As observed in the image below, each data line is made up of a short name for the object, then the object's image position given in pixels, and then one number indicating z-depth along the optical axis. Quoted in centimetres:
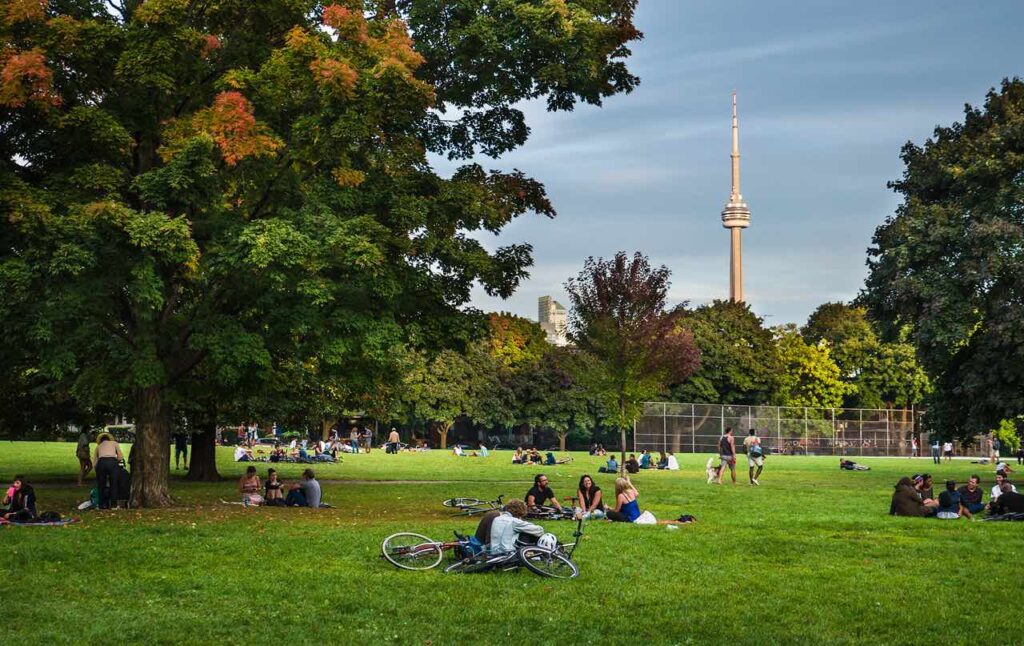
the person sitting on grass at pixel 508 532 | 1530
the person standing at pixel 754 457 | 3638
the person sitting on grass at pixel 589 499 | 2203
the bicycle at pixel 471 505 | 2398
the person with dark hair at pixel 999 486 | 2523
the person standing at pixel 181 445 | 4357
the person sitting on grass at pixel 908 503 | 2364
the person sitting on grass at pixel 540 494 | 2220
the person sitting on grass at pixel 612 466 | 4806
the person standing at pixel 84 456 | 3369
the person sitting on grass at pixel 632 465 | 4056
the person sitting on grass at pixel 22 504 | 2027
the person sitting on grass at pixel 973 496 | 2533
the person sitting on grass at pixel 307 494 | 2548
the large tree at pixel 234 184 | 2178
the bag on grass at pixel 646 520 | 2138
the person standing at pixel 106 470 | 2425
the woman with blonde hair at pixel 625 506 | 2189
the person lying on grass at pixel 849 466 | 5471
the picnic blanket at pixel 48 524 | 1991
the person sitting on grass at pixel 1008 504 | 2334
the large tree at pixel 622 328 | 3916
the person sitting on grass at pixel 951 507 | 2309
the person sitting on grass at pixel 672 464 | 5019
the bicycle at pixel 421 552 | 1548
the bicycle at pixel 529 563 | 1478
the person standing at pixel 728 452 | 3684
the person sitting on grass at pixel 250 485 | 2647
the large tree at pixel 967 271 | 3666
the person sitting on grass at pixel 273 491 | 2622
